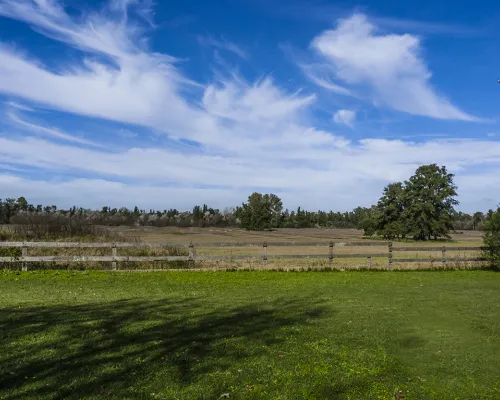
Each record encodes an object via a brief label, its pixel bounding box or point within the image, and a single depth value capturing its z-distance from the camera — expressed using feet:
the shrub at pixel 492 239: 66.08
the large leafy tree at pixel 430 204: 221.87
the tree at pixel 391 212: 235.40
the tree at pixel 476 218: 464.69
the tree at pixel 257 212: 373.65
